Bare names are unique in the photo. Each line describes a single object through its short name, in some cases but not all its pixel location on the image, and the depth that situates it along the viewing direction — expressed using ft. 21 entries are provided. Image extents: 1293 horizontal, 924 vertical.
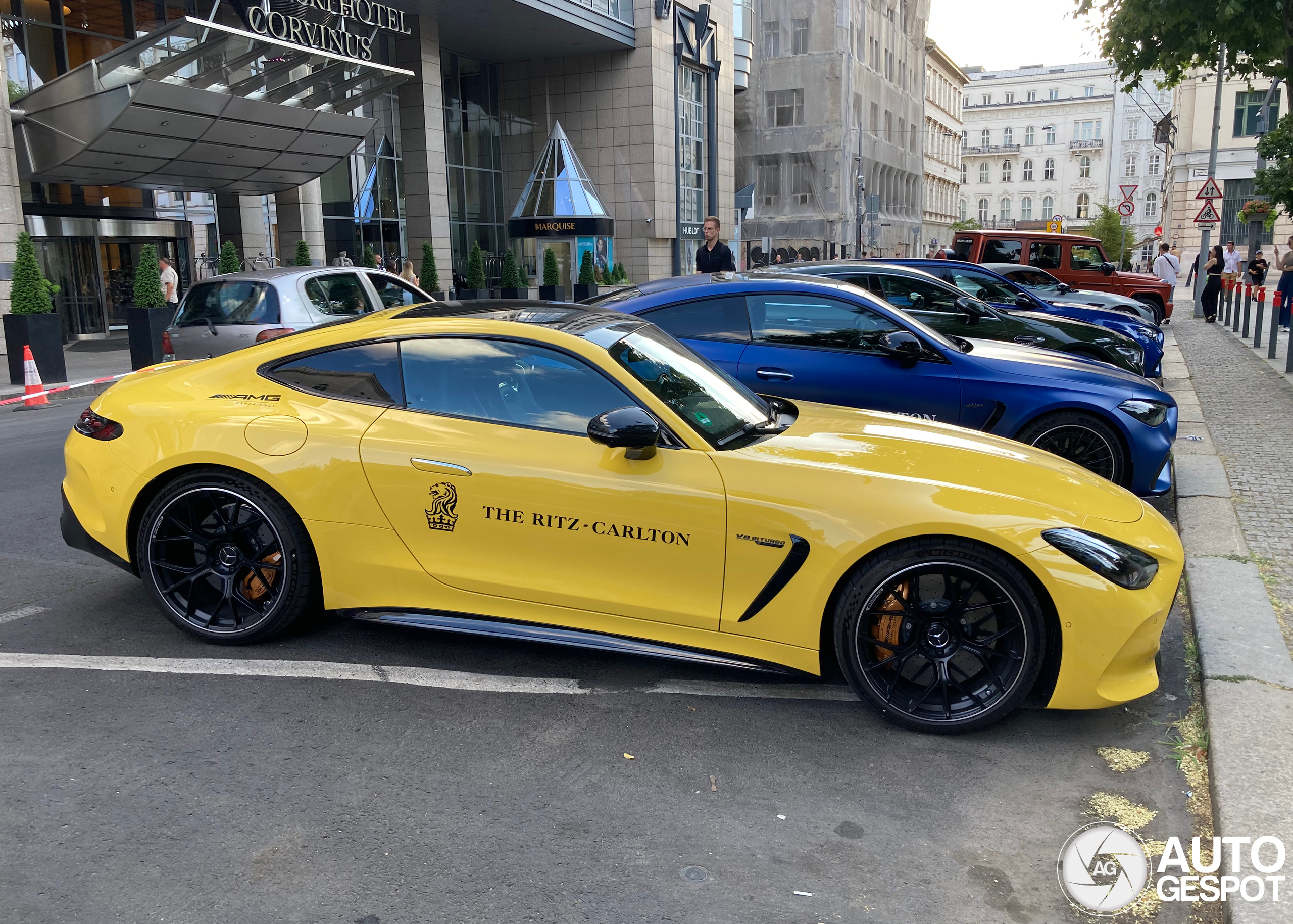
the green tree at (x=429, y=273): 87.56
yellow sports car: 12.21
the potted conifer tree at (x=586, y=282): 99.50
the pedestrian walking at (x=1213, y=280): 80.84
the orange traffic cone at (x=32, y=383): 42.74
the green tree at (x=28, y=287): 48.08
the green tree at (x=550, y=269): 100.01
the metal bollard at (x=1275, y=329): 48.67
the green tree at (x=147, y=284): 53.21
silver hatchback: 36.11
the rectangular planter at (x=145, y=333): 52.90
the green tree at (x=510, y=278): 92.89
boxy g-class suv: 63.16
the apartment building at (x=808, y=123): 202.80
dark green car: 30.42
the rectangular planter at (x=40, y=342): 47.26
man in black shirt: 41.73
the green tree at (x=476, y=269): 93.66
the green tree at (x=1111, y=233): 169.37
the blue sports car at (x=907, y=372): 22.24
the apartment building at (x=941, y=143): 288.30
